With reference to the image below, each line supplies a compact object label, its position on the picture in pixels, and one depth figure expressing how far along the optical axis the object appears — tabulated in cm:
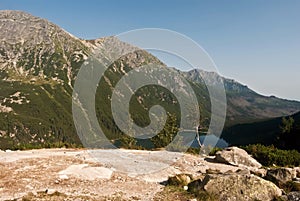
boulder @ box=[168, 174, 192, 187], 2512
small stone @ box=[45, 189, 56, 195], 2009
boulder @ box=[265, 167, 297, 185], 2647
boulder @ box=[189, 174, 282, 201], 2072
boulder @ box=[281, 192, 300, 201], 2071
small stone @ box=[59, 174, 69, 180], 2410
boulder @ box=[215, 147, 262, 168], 3722
